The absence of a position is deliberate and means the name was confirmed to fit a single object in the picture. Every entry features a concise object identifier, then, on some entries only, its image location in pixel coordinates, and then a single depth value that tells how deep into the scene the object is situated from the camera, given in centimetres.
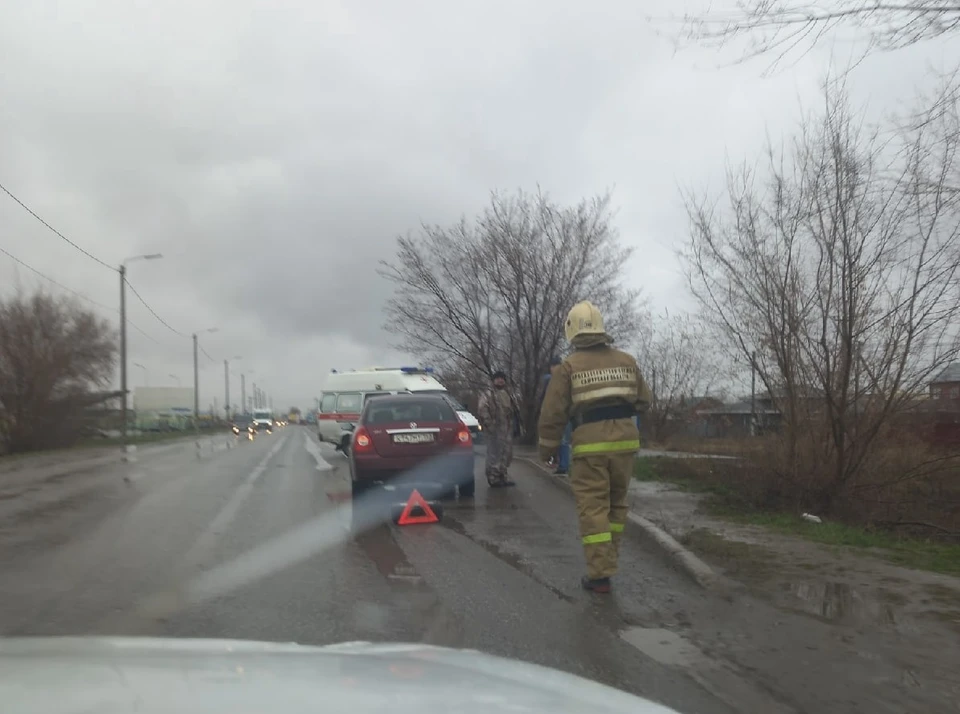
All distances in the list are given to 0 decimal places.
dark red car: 1238
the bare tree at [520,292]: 2442
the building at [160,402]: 7612
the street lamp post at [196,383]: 6838
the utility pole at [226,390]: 9665
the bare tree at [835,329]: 1033
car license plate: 1245
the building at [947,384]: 1073
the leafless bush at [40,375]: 3319
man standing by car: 1388
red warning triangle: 1096
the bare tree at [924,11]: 659
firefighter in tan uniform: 700
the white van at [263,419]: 8124
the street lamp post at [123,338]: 3934
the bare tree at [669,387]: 3294
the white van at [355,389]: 2380
